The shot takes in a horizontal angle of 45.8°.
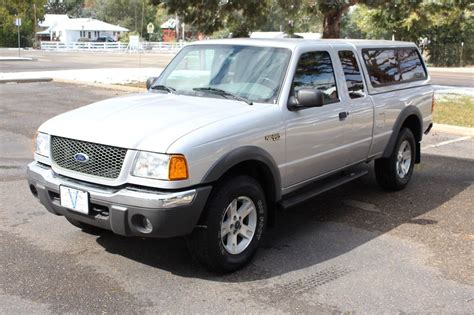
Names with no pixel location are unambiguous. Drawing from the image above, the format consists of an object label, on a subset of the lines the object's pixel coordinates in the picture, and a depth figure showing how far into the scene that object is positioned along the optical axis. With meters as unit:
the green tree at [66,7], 115.20
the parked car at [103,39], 72.81
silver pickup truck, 3.96
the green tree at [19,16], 43.06
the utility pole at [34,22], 52.12
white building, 79.44
